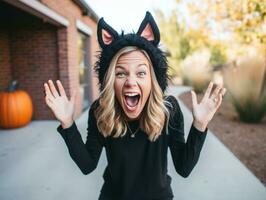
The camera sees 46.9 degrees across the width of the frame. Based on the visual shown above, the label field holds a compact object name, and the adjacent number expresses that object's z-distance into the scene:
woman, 1.65
